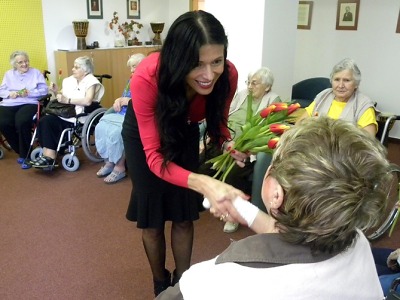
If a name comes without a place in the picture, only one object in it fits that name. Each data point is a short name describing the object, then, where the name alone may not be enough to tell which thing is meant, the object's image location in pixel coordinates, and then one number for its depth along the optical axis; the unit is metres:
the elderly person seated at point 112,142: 3.41
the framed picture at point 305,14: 4.96
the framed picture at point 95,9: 5.21
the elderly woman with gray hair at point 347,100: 2.48
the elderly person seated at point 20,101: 3.78
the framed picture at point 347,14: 4.57
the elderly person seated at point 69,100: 3.58
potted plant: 5.50
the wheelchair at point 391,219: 2.42
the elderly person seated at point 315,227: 0.71
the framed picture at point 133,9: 5.63
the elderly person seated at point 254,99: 2.68
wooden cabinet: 4.85
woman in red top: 1.23
